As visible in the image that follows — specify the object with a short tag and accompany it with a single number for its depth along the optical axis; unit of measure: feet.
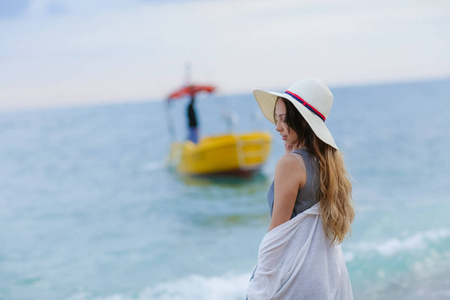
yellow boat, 43.91
